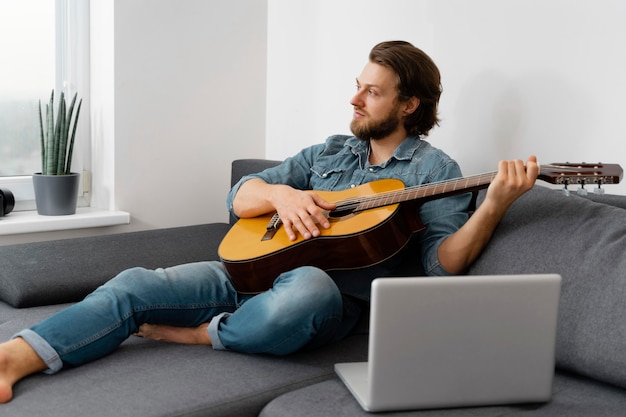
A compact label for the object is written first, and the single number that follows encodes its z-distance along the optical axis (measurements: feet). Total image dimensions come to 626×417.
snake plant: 10.36
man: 6.50
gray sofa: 5.67
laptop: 5.27
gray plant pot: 10.37
